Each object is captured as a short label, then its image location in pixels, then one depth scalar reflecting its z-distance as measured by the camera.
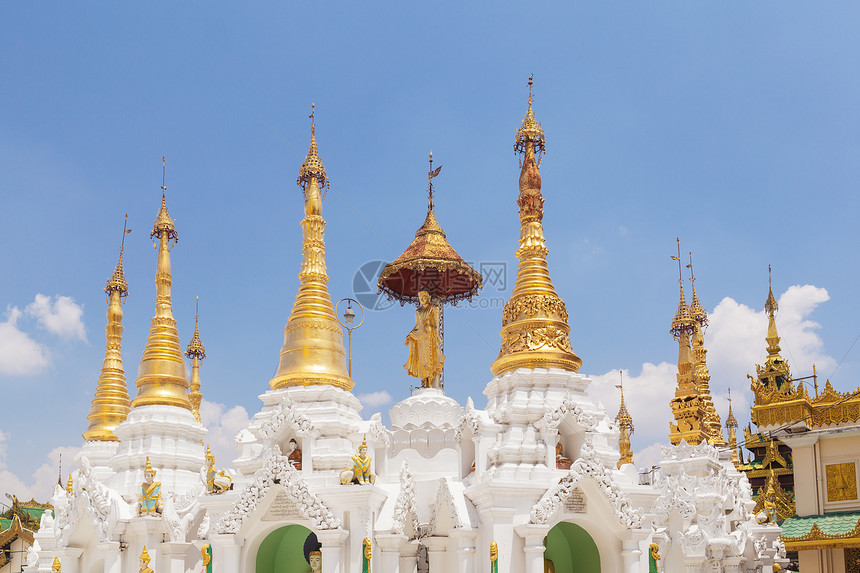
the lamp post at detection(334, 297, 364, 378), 26.39
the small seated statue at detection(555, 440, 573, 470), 22.44
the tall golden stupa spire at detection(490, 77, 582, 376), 23.80
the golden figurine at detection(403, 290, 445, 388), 25.94
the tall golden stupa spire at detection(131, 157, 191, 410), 28.88
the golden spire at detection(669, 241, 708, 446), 30.09
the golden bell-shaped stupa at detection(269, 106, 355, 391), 25.34
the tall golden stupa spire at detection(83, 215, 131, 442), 31.77
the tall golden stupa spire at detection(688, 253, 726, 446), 30.60
